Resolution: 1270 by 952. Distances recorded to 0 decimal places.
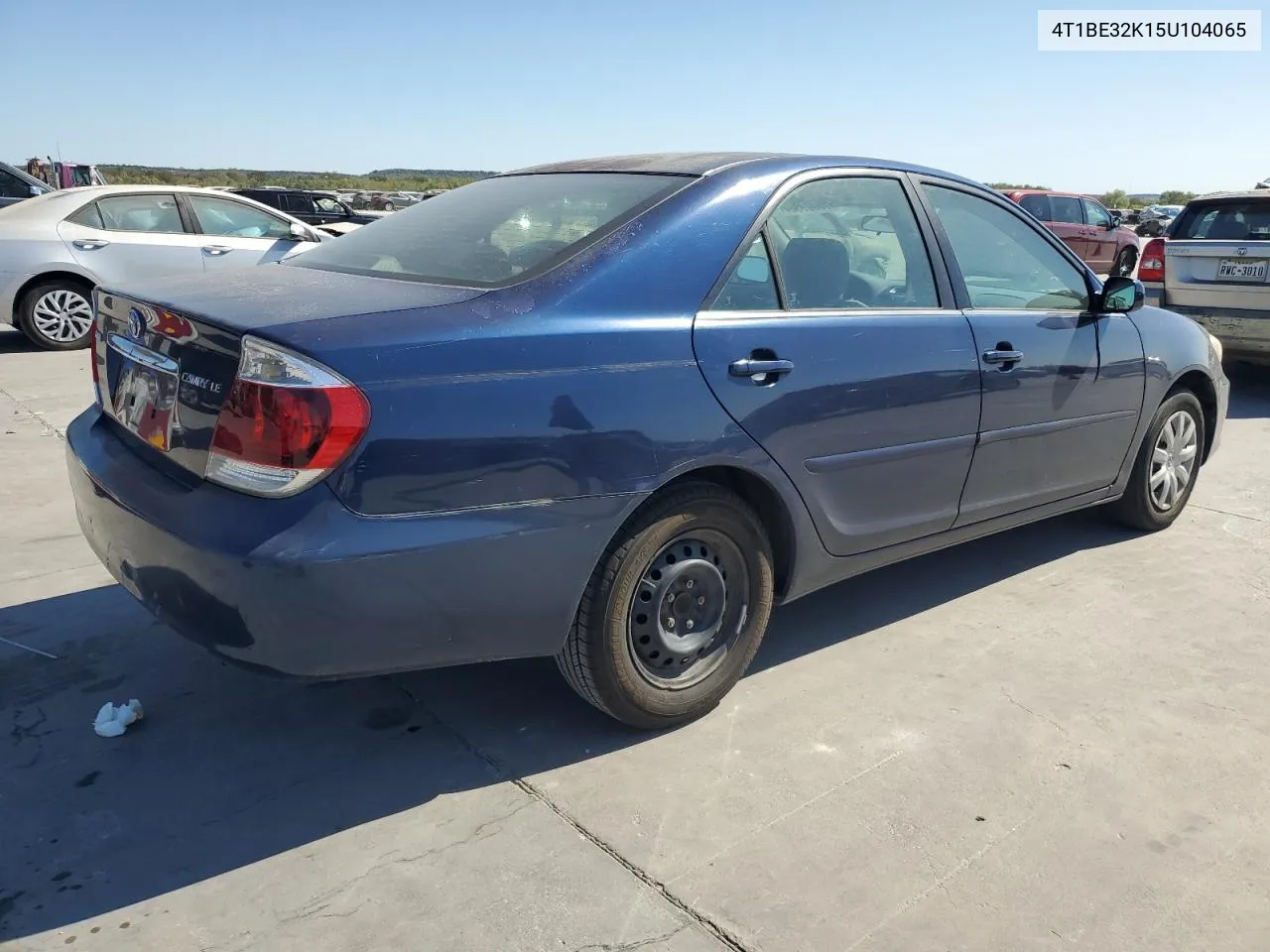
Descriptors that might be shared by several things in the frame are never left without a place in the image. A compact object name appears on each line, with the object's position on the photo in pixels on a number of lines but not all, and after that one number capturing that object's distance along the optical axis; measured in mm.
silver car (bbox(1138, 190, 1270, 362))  7859
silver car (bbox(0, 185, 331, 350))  9062
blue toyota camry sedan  2375
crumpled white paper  2918
